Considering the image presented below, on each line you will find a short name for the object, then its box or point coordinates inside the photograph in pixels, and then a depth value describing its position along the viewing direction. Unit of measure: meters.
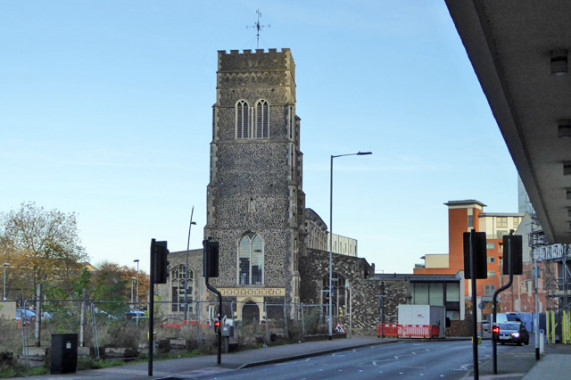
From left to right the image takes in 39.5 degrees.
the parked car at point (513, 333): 41.59
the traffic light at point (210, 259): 21.61
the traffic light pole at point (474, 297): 14.80
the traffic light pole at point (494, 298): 17.97
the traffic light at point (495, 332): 19.83
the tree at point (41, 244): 63.62
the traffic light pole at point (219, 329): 22.48
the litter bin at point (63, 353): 19.94
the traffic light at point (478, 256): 15.08
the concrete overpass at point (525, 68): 8.71
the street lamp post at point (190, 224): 57.62
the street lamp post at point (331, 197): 44.35
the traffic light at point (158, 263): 18.98
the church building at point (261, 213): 68.12
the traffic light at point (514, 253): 17.94
